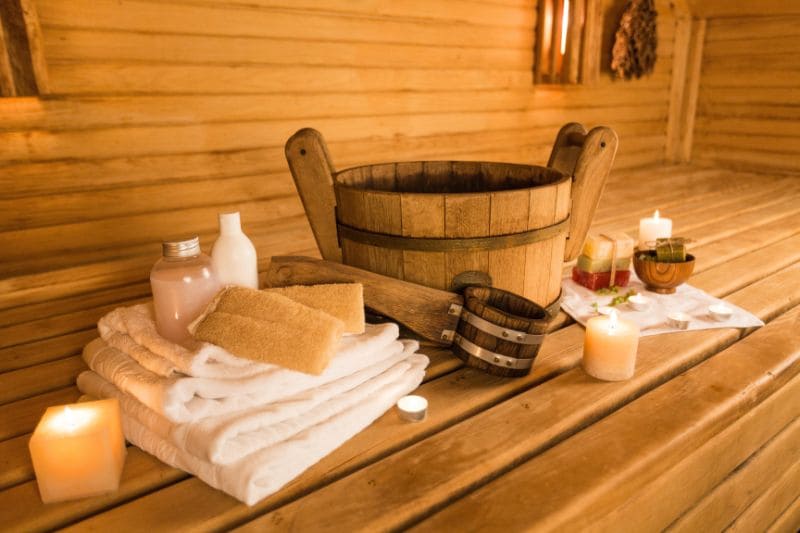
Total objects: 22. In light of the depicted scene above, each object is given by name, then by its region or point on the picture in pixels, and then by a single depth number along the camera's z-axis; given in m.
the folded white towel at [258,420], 1.00
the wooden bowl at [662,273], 1.82
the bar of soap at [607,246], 1.87
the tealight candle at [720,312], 1.67
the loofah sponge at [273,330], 1.12
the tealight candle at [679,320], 1.62
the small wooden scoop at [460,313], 1.27
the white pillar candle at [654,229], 2.07
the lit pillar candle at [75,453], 0.95
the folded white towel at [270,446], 0.97
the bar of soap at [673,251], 1.83
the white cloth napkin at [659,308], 1.65
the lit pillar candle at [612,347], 1.33
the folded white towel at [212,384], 1.05
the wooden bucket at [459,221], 1.37
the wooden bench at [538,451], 0.96
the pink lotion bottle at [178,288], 1.25
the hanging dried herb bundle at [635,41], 4.56
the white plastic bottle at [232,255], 1.40
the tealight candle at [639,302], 1.73
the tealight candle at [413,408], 1.19
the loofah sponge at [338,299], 1.28
